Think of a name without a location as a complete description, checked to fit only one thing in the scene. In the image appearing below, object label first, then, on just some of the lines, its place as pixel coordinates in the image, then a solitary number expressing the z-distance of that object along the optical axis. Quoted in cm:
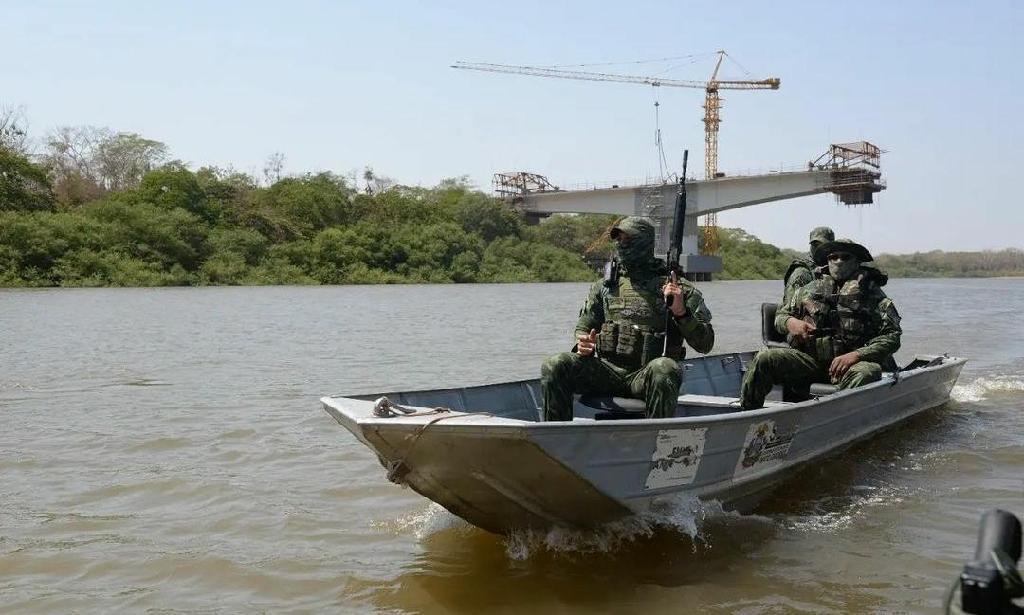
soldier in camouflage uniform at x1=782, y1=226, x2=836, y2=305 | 950
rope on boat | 518
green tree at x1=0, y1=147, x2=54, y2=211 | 4491
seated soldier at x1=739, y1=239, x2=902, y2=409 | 796
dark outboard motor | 200
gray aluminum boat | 502
